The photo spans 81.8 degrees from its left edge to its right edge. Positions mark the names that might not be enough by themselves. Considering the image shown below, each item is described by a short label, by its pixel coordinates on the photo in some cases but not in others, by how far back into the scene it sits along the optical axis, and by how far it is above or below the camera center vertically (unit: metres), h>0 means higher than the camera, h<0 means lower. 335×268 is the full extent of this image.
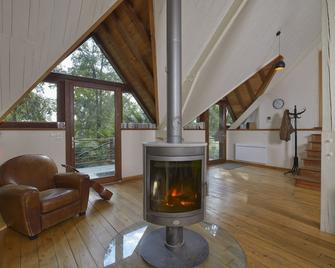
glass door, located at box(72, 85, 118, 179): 3.73 -0.02
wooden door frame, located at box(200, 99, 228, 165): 5.95 +0.16
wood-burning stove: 1.74 -0.46
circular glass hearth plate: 1.69 -1.14
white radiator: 5.60 -0.67
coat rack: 4.64 -0.43
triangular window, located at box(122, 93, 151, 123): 4.38 +0.47
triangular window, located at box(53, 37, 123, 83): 3.60 +1.32
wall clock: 5.29 +0.75
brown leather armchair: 2.01 -0.75
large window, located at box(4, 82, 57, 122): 3.14 +0.42
